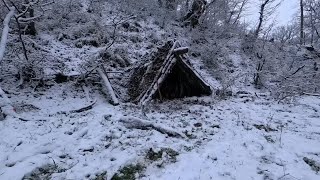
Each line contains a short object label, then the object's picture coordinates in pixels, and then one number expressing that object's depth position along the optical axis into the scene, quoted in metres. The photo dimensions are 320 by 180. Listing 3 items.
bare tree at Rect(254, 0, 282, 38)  11.16
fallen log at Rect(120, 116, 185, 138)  3.26
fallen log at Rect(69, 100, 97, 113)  3.98
